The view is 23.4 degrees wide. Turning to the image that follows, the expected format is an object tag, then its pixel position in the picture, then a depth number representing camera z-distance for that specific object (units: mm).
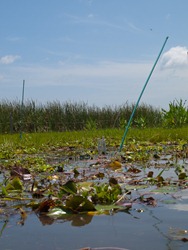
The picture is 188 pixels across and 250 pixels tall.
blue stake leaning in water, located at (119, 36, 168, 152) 6184
